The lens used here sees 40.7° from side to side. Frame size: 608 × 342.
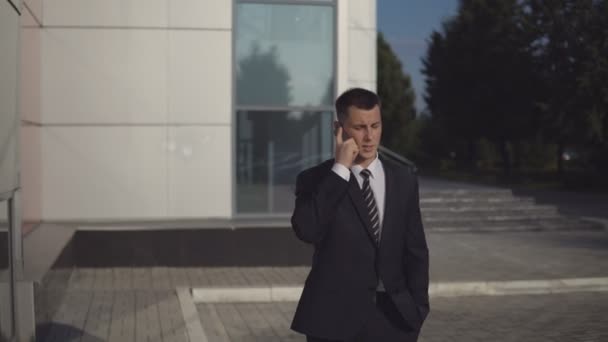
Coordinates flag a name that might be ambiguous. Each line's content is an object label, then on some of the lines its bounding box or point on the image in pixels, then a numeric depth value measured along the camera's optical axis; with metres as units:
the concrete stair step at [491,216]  19.12
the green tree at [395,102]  59.28
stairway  18.81
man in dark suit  3.20
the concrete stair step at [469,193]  20.36
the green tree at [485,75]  38.38
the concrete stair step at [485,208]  19.62
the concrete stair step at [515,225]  18.69
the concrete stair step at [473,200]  20.06
